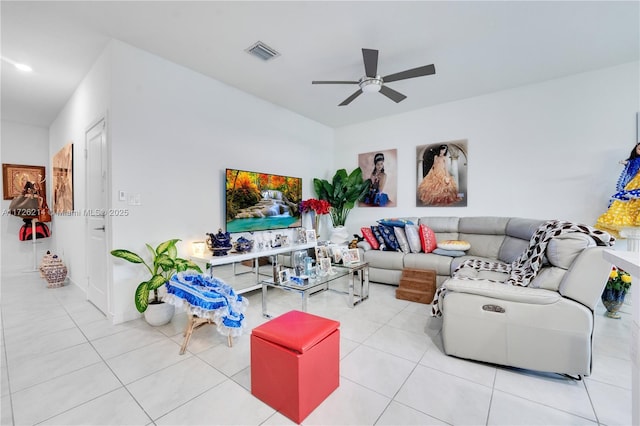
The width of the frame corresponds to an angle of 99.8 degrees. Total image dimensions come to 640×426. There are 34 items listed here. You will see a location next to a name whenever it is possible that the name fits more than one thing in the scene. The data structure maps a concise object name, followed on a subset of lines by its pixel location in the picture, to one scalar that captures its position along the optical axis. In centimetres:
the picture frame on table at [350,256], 338
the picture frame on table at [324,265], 303
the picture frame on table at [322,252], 316
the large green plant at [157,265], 243
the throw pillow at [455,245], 362
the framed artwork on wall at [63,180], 396
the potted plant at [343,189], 511
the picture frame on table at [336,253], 340
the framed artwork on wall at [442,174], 427
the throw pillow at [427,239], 388
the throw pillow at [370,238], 420
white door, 284
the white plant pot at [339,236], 499
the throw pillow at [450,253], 363
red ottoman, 141
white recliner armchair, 164
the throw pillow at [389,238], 403
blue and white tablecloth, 202
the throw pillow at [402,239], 393
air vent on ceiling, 276
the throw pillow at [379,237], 412
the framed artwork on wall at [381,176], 492
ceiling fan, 246
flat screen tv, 358
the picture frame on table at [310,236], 435
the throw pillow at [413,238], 391
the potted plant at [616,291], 266
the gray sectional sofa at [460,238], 333
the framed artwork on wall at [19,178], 487
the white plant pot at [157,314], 255
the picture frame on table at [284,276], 270
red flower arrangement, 475
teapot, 304
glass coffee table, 252
